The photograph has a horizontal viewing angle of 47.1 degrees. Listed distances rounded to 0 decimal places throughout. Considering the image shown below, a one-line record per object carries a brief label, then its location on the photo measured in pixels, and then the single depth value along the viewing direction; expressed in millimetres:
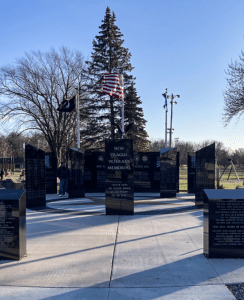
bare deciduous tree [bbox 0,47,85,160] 26423
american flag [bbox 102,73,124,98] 19391
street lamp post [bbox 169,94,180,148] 35425
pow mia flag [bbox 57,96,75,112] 19969
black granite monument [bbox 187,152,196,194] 16062
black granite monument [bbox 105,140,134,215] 9523
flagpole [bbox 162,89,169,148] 26969
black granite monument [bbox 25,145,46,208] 11625
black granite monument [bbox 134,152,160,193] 17016
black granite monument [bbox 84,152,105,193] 17047
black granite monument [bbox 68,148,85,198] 14016
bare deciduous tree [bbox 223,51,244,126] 22828
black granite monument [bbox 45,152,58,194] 16062
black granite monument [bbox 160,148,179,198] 14117
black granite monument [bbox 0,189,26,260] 5285
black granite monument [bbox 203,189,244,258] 5270
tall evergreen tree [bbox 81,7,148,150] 31828
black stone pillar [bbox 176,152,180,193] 16039
